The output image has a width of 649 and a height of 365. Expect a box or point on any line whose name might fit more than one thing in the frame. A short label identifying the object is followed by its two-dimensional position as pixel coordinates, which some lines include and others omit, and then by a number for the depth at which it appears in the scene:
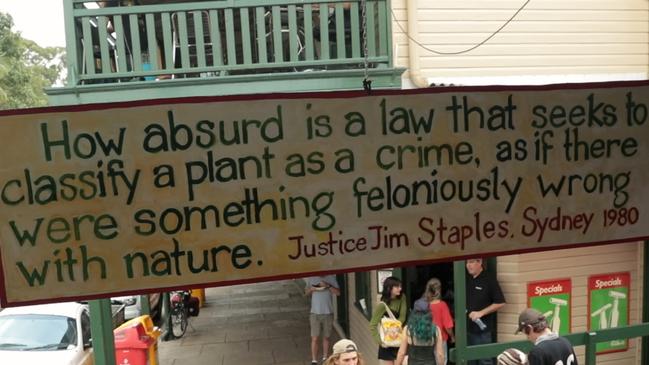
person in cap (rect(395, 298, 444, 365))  5.21
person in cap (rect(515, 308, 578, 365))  3.90
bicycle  9.20
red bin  6.50
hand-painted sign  2.04
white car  6.46
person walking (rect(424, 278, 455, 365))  5.57
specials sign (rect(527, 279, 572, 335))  5.95
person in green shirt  5.67
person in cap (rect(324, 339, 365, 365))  3.86
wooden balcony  5.45
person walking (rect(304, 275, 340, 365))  7.36
